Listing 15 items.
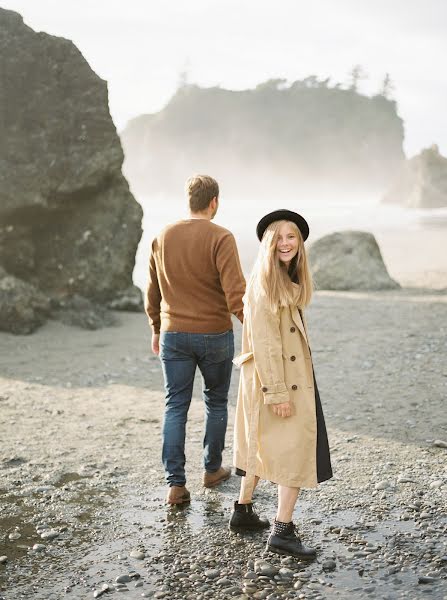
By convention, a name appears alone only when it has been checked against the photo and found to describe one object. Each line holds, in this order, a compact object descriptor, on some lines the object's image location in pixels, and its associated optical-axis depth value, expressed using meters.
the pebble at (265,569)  3.79
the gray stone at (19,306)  10.18
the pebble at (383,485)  4.94
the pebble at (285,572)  3.78
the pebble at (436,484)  4.91
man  4.54
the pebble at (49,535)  4.33
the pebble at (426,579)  3.67
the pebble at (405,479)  5.04
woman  3.86
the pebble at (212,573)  3.78
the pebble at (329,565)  3.85
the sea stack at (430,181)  54.06
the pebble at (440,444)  5.70
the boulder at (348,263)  14.10
